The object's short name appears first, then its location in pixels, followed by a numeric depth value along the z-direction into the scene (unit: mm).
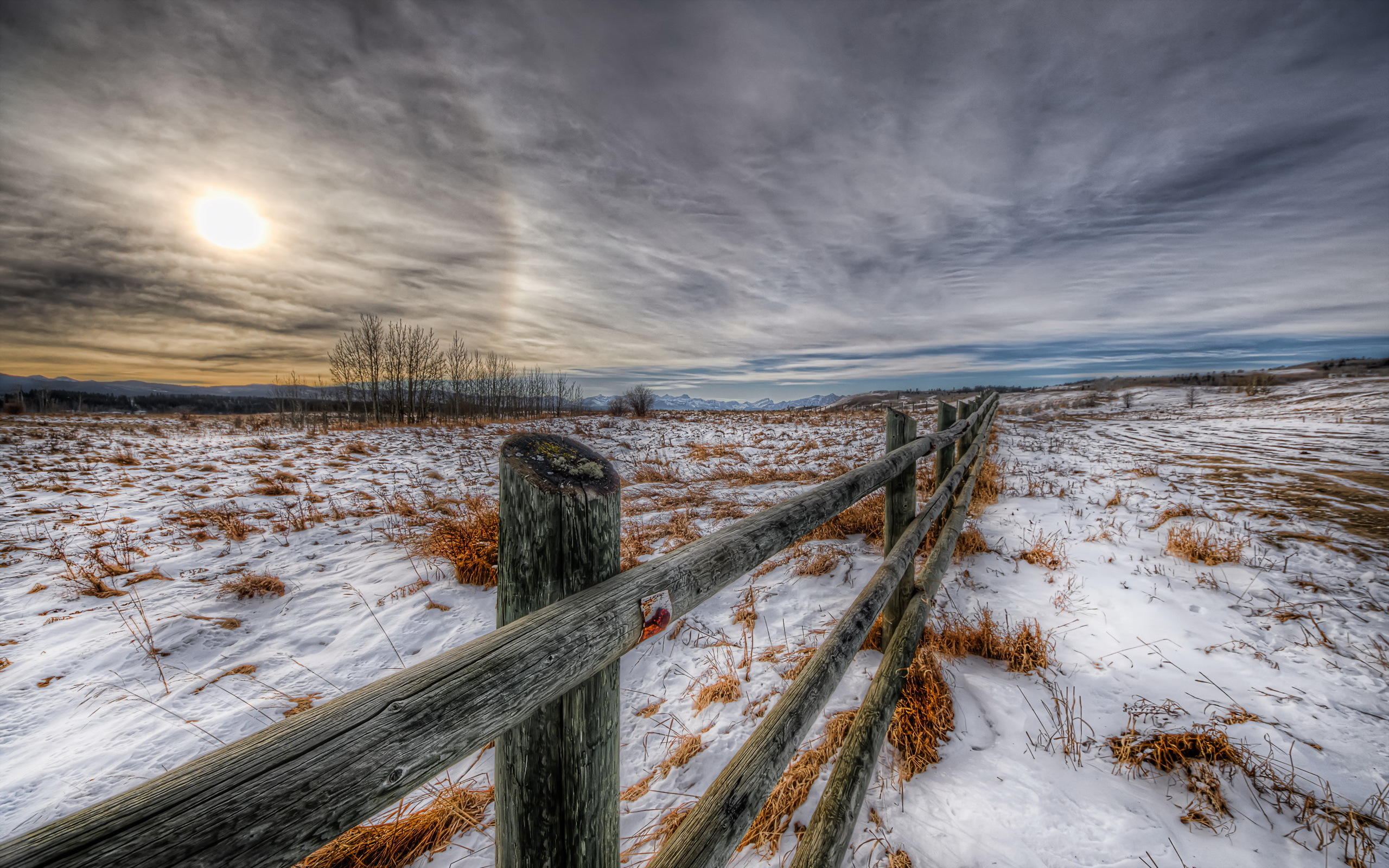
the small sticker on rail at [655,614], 1146
